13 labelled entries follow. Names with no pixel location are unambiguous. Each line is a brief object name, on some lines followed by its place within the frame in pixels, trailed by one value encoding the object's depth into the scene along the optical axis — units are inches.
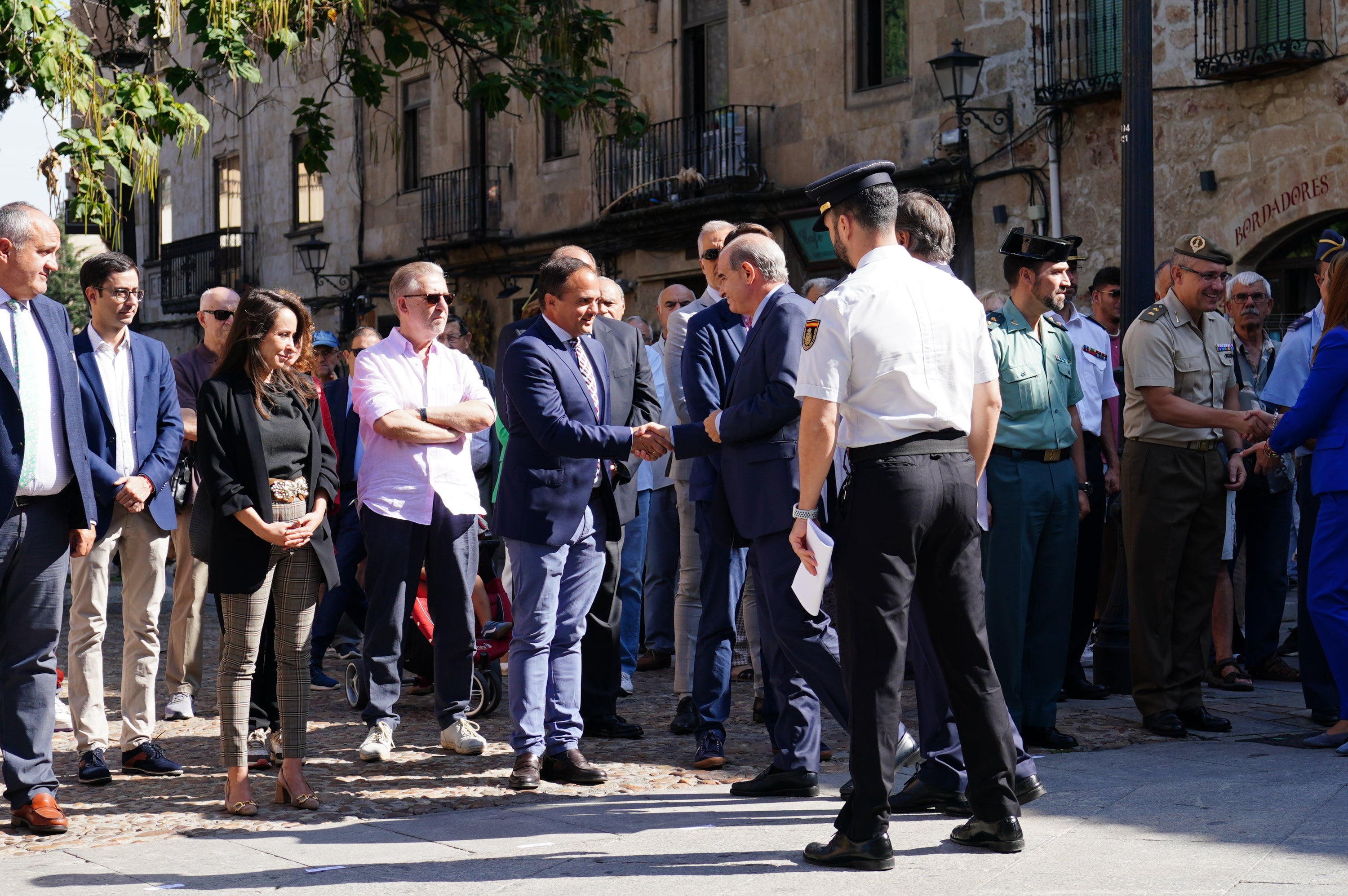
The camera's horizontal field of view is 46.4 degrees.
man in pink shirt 257.1
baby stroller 303.0
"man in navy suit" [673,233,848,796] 220.1
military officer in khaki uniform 276.2
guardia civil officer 255.9
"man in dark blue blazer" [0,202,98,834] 215.8
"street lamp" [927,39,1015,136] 633.6
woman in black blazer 224.7
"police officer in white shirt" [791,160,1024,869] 183.3
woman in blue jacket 261.7
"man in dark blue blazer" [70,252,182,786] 250.7
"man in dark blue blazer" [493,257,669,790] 234.5
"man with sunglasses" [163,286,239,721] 295.9
